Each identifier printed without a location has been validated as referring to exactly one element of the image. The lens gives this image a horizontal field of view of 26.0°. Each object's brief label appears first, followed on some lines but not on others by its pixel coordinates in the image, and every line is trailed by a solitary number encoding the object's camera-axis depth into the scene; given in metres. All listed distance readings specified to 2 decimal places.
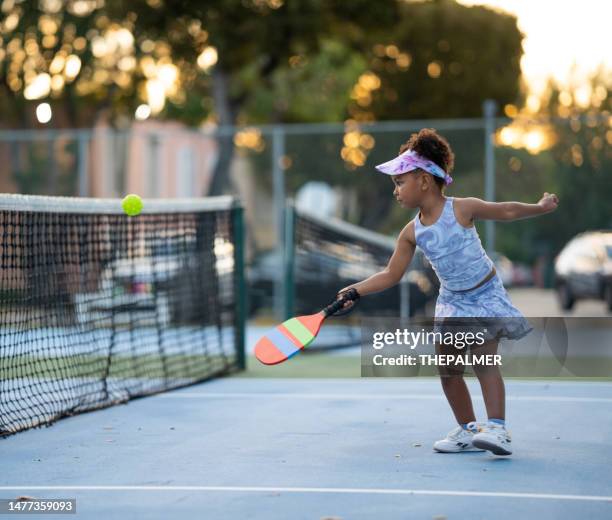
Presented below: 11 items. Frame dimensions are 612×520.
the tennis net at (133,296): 8.95
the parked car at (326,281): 15.38
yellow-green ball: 9.00
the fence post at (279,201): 17.67
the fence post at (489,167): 16.45
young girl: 6.53
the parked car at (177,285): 11.97
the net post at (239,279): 11.77
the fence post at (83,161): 18.28
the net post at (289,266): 13.56
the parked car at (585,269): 17.09
